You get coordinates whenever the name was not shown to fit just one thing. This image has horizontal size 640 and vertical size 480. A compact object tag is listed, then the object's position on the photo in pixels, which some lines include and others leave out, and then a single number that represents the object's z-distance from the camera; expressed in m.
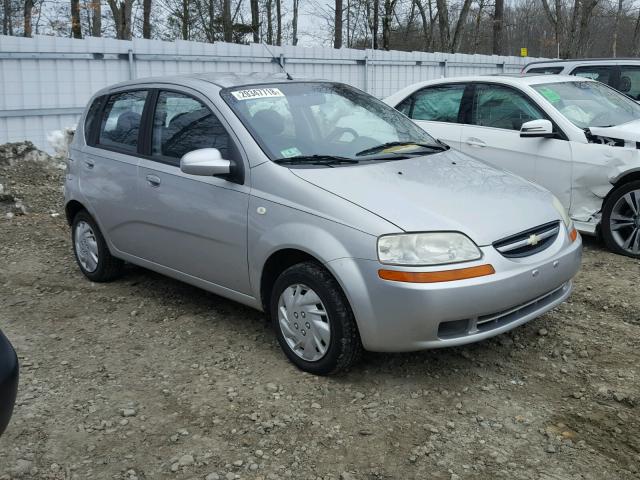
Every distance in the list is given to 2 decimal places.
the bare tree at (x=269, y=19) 31.09
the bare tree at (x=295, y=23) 35.53
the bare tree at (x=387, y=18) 24.72
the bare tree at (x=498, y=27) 24.48
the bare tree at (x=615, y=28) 37.97
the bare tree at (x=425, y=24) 33.24
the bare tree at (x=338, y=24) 25.47
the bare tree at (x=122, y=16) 23.58
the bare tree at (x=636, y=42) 35.94
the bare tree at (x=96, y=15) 26.73
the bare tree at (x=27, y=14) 27.25
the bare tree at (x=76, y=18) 24.67
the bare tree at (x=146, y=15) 25.33
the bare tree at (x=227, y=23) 24.92
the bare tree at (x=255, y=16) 25.97
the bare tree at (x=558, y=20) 29.22
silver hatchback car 3.32
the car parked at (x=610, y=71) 8.63
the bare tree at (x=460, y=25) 28.08
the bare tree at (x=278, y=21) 32.50
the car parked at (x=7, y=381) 2.12
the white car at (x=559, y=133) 5.83
